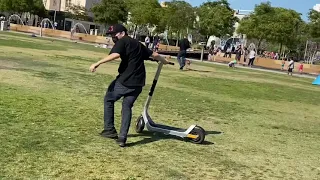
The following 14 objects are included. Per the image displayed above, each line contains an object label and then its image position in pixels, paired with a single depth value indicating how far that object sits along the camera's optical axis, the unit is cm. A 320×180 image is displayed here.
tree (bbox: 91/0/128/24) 7212
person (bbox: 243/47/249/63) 5010
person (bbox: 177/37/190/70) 2490
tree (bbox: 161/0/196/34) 7088
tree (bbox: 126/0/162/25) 7281
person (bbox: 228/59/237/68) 3806
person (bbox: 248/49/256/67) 4266
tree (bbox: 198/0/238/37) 6969
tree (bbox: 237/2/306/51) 6088
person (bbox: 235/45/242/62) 4943
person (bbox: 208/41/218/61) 4987
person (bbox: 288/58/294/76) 3991
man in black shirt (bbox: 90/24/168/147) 684
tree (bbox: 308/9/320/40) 5204
